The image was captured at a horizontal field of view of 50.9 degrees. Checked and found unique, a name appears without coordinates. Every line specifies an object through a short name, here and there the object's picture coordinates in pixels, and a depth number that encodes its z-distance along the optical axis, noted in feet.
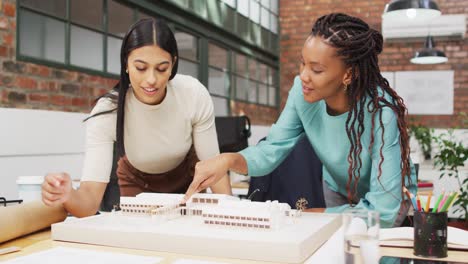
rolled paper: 3.57
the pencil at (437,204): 3.42
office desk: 3.05
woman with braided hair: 4.38
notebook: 3.50
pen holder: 3.26
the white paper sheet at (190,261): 2.95
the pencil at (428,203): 3.40
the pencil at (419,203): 3.47
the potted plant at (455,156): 10.17
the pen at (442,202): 3.40
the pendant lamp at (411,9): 12.71
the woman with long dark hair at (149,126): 5.23
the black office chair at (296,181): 6.35
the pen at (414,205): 3.45
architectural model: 3.02
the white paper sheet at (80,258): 2.96
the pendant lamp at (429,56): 19.97
